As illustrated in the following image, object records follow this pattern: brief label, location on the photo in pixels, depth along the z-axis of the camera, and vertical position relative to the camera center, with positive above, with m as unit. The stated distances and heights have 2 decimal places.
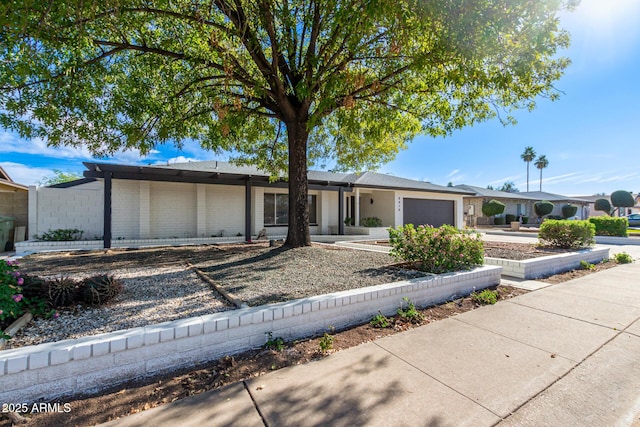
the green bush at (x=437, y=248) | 5.32 -0.57
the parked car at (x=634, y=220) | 24.80 -0.26
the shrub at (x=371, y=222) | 15.47 -0.26
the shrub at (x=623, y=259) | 8.11 -1.17
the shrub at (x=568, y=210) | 27.80 +0.67
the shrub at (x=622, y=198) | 23.22 +1.52
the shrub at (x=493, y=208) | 23.56 +0.74
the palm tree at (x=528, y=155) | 47.81 +10.35
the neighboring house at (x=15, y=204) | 10.35 +0.48
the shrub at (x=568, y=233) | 8.42 -0.48
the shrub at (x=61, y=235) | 9.87 -0.61
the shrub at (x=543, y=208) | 24.86 +0.78
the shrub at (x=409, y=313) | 3.82 -1.30
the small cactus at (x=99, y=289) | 3.55 -0.90
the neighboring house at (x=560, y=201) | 31.81 +1.77
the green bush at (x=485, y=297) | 4.52 -1.27
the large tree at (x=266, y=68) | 4.23 +2.90
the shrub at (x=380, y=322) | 3.63 -1.33
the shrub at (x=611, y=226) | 14.53 -0.46
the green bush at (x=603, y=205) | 24.64 +1.02
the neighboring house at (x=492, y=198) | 25.52 +1.39
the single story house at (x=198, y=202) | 10.21 +0.65
